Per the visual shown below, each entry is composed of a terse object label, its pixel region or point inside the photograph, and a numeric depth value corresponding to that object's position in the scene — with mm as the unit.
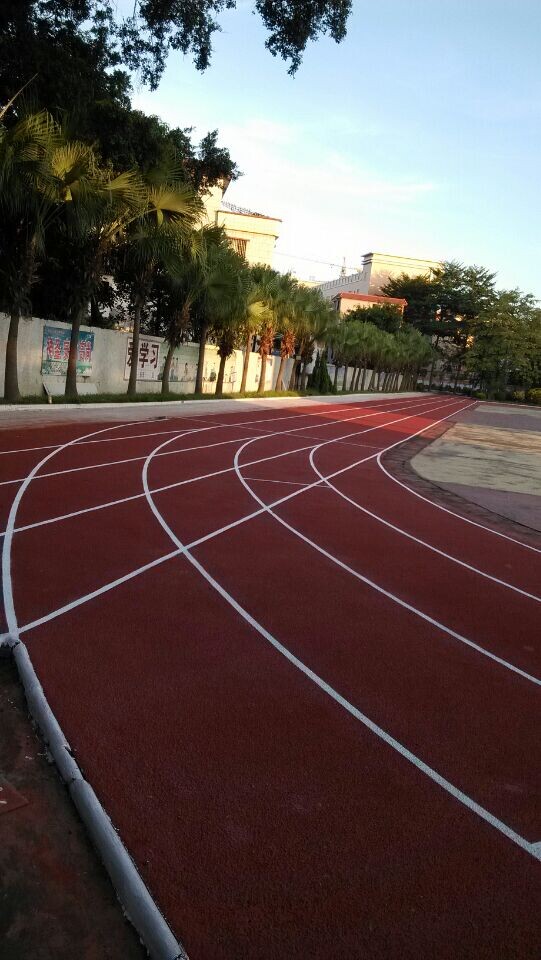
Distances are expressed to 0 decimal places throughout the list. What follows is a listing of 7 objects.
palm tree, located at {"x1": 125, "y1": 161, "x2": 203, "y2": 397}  21078
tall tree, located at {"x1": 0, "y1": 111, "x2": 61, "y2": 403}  16562
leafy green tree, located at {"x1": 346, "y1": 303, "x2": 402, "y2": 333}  78938
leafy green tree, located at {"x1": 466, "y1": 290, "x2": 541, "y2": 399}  84500
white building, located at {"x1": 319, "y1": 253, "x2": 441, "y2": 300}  100312
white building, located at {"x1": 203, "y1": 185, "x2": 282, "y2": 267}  57000
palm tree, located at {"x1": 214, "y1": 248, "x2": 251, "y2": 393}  28344
